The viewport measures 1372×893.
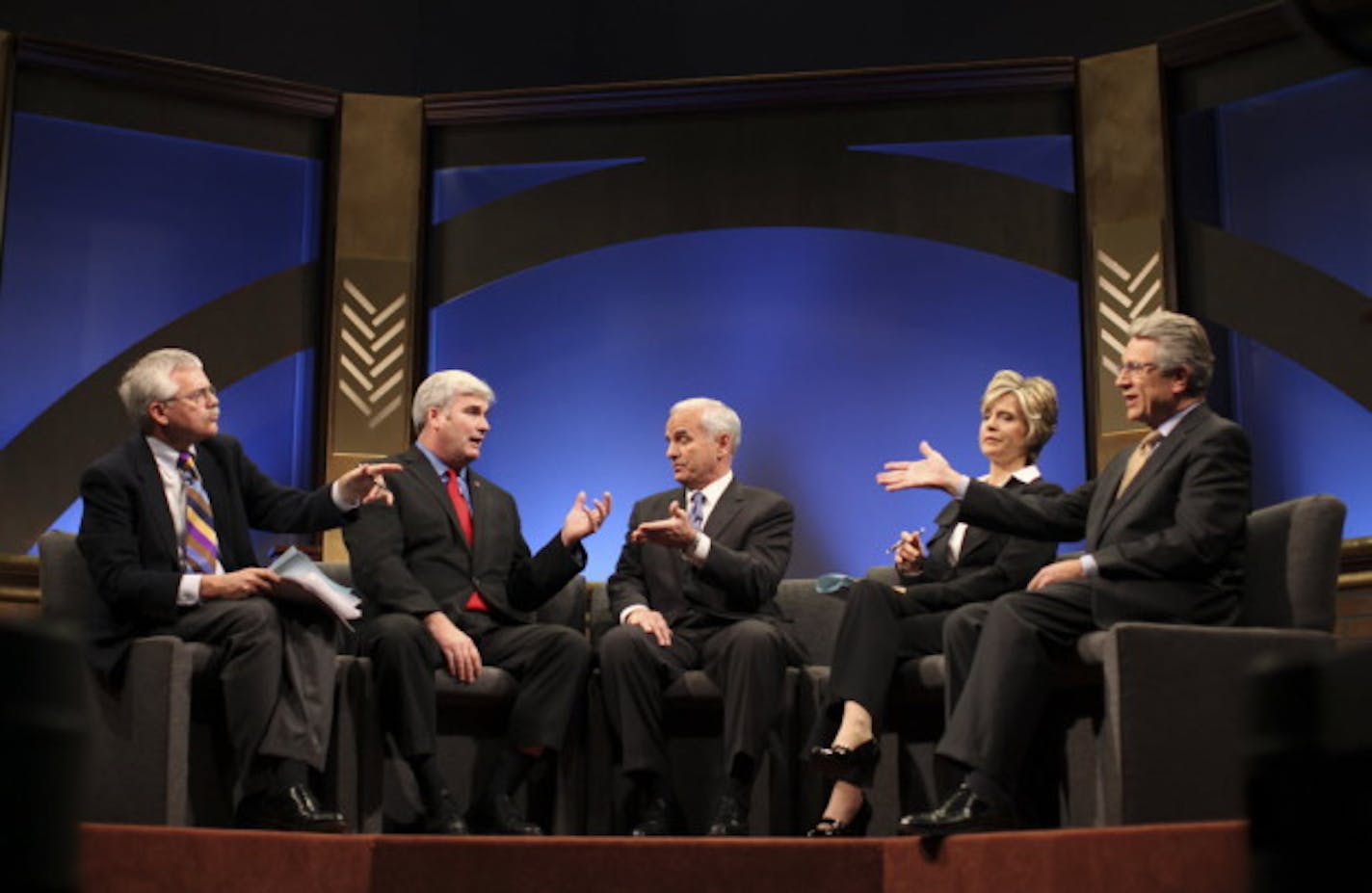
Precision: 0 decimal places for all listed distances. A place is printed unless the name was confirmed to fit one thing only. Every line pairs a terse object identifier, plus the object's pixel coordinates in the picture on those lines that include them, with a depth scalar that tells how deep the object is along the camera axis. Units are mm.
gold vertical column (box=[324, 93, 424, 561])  5453
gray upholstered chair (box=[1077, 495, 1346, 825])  3186
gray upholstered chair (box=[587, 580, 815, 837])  3982
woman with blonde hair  3711
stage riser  3082
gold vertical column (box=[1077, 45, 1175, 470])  5125
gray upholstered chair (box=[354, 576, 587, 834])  3959
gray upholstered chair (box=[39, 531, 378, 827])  3504
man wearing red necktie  3816
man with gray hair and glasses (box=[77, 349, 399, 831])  3602
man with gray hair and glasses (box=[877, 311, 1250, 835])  3326
